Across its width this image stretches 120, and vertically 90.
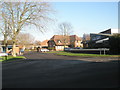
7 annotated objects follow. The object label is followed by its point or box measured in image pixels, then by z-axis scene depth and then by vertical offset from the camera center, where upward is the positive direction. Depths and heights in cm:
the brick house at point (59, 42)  7071 +192
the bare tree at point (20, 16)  2256 +530
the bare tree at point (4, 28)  2118 +309
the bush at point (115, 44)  2245 +27
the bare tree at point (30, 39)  8422 +447
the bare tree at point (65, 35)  5856 +467
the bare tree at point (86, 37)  7493 +495
